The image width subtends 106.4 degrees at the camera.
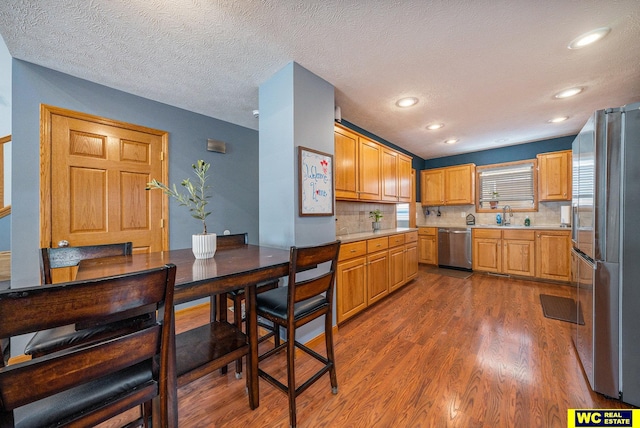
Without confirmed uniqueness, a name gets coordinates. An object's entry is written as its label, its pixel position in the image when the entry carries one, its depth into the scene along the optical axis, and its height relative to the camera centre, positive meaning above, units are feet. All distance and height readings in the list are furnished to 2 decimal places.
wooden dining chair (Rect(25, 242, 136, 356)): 3.84 -1.18
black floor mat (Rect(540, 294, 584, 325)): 8.71 -3.84
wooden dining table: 3.65 -1.19
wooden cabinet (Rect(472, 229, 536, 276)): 13.30 -2.29
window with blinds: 14.74 +1.67
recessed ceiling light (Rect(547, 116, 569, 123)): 10.79 +4.26
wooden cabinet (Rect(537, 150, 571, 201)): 13.10 +2.00
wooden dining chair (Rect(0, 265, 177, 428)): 2.04 -1.44
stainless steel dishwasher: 15.03 -2.31
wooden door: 6.97 +1.03
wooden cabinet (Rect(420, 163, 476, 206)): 16.11 +1.88
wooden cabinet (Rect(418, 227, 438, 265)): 16.43 -2.33
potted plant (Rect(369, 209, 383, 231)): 12.34 -0.32
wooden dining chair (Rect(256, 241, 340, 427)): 4.38 -1.93
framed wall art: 6.88 +0.90
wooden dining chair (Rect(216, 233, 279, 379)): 5.47 -2.16
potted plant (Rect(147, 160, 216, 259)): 5.28 -0.64
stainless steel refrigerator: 4.72 -0.87
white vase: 5.28 -0.76
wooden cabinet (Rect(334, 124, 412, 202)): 8.94 +1.88
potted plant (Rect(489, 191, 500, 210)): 15.82 +0.77
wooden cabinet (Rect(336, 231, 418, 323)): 8.12 -2.37
